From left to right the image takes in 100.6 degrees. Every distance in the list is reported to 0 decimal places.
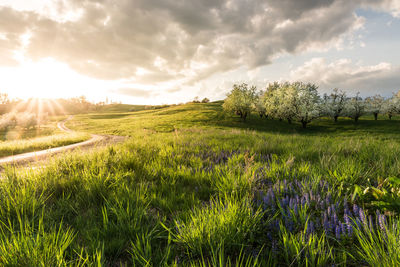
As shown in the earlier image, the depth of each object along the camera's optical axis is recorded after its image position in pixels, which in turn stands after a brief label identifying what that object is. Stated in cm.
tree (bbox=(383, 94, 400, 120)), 6456
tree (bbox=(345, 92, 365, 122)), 6069
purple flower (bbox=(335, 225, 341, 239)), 174
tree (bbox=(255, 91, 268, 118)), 6101
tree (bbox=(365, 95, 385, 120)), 6521
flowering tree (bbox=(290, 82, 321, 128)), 4522
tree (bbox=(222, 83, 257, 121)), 4853
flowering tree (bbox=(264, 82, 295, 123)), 4891
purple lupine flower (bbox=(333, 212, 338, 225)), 192
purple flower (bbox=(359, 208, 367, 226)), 176
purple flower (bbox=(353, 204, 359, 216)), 204
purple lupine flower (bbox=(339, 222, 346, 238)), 176
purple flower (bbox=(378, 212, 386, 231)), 159
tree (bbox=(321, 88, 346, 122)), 5762
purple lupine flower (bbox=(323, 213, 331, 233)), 185
